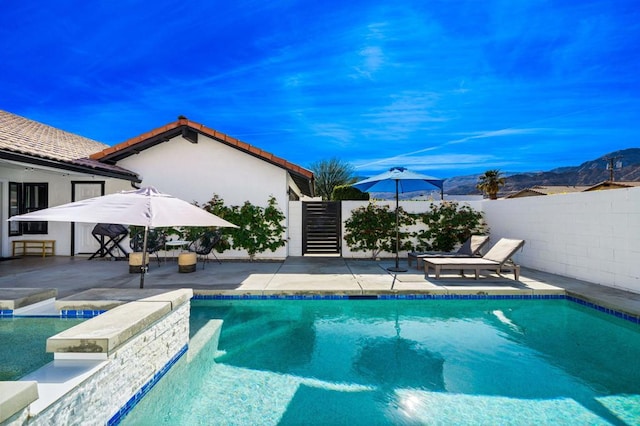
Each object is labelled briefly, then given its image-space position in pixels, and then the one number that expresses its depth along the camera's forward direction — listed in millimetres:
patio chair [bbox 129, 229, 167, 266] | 10291
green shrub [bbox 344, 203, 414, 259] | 12891
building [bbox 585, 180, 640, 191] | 24303
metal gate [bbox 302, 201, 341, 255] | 13250
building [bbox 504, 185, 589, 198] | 36344
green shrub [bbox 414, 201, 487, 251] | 12891
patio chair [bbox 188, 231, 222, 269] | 10453
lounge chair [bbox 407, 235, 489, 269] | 10148
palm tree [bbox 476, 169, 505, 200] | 41438
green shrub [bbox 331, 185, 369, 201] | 18953
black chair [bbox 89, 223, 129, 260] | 11086
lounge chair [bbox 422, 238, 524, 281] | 8586
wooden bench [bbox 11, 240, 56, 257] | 12906
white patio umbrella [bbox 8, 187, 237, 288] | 5617
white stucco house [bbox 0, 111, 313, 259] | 11727
